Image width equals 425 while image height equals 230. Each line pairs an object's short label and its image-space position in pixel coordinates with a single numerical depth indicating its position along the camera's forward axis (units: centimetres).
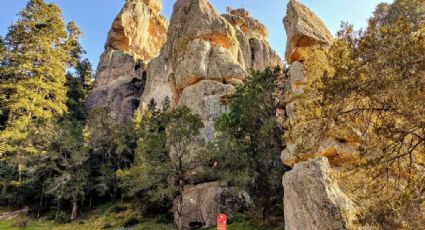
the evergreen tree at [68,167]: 3177
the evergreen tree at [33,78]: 3453
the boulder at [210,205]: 2509
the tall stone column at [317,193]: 971
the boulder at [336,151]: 1469
